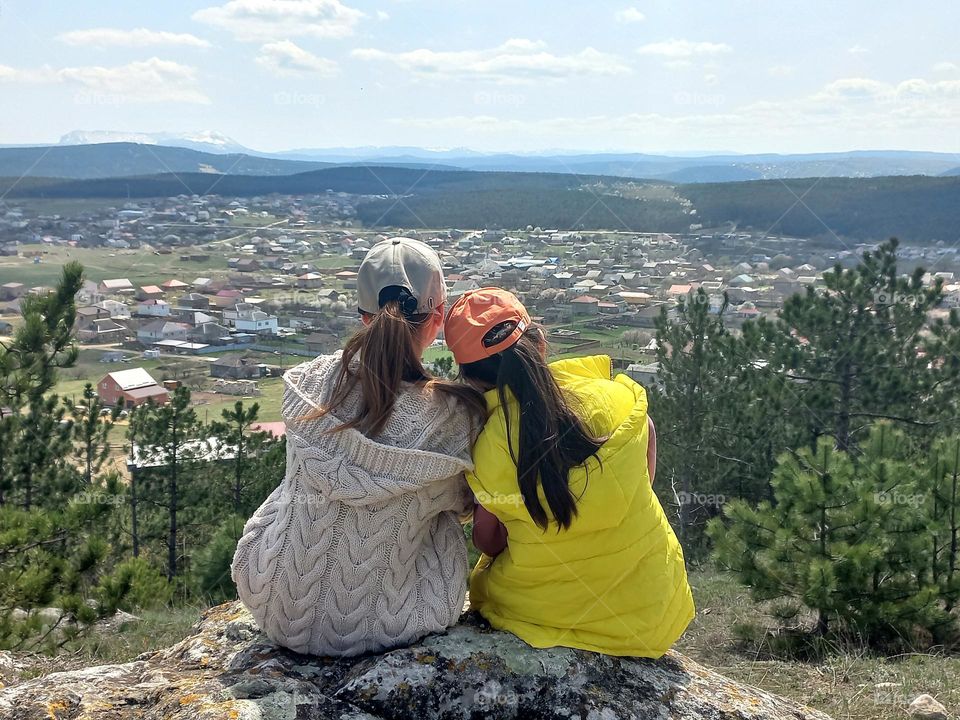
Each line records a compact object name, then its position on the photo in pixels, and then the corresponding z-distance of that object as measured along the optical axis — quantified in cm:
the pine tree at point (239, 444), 1258
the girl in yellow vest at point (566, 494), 204
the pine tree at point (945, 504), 487
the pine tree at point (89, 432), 1229
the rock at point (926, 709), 279
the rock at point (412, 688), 195
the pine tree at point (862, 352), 1074
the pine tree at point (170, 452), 1270
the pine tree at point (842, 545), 452
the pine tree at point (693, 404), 1187
